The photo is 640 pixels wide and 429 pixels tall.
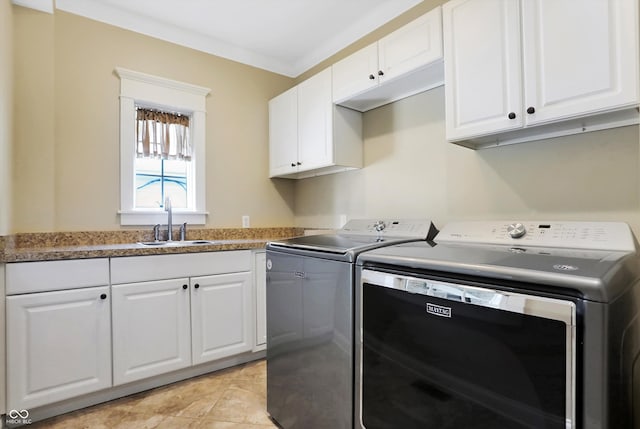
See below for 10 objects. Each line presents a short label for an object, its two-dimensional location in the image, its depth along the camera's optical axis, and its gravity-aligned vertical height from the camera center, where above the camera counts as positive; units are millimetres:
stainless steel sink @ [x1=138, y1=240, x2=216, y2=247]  2420 -180
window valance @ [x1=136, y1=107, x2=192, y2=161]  2609 +659
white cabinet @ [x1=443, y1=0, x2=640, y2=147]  1202 +590
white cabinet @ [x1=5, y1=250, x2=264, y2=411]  1714 -593
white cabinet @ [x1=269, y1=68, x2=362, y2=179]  2471 +654
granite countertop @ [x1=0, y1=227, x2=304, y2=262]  1763 -166
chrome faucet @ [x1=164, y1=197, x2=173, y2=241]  2586 -13
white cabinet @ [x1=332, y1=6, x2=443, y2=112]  1807 +884
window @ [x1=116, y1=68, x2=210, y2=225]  2488 +546
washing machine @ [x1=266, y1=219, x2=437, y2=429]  1420 -506
